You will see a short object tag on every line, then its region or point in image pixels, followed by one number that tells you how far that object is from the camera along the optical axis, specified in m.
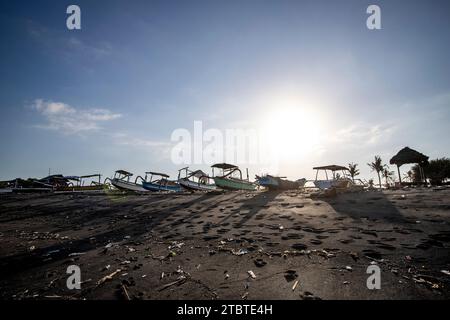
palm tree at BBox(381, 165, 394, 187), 74.45
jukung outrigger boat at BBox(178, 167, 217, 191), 36.49
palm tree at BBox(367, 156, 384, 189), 65.56
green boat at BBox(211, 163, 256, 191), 31.92
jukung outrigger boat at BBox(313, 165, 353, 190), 29.74
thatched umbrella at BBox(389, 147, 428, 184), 27.15
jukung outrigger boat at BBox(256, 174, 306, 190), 25.89
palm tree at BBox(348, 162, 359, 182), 70.25
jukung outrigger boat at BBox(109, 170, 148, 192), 43.19
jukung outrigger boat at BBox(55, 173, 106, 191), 49.67
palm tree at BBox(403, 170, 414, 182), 62.34
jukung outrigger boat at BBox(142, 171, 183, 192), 44.17
